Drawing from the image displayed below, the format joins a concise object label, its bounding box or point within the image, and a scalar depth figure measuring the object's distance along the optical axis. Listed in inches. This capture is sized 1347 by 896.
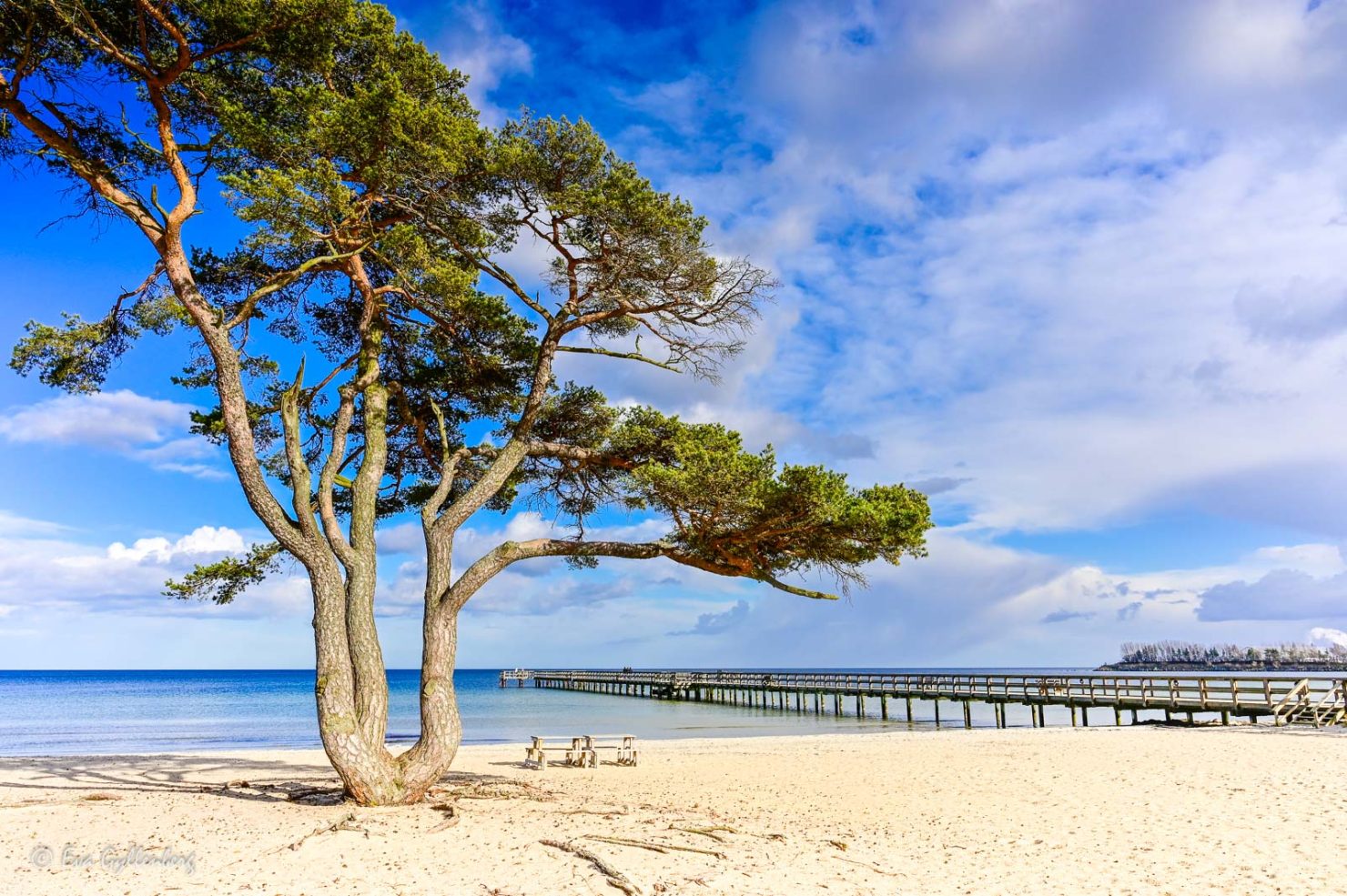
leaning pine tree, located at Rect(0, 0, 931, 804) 345.7
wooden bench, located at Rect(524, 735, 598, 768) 593.6
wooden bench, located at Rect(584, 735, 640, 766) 623.7
